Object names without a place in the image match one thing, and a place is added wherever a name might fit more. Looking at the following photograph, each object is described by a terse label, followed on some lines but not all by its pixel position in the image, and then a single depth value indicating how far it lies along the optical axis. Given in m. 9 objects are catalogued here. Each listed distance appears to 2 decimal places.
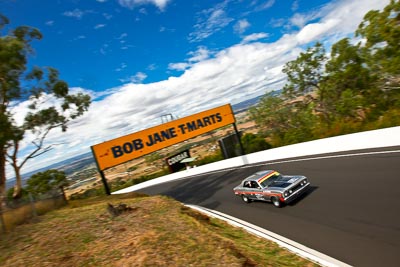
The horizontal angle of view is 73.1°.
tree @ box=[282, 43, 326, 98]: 36.87
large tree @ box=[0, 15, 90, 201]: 17.92
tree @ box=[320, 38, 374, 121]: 34.54
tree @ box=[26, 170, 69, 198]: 41.53
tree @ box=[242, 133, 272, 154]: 34.55
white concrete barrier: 15.27
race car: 11.97
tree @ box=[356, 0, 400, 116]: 27.53
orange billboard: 25.29
